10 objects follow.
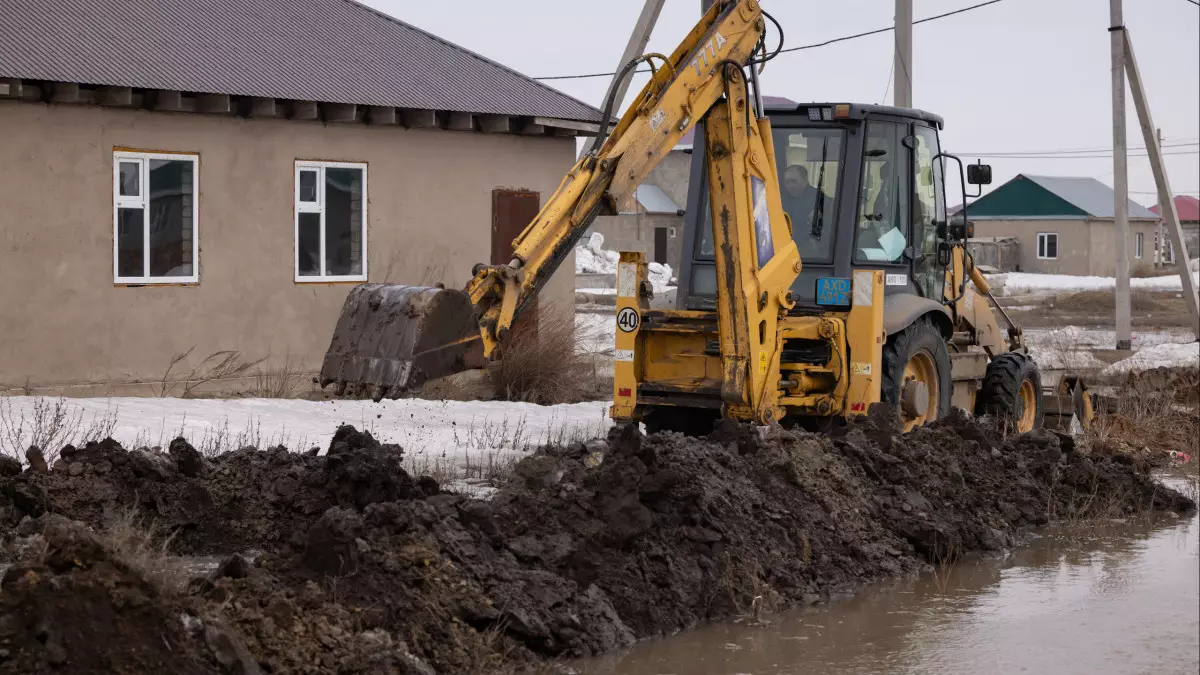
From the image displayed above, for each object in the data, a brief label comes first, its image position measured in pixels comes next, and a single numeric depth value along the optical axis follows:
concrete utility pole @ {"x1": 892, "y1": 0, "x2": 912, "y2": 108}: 20.98
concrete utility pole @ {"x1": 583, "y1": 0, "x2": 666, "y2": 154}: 21.42
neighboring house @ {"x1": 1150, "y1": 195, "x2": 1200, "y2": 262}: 91.19
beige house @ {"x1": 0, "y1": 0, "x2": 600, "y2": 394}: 15.27
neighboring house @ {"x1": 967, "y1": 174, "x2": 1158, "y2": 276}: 66.88
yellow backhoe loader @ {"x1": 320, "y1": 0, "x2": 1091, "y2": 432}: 10.96
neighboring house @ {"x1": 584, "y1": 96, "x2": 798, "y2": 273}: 60.03
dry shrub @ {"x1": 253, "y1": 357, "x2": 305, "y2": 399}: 16.86
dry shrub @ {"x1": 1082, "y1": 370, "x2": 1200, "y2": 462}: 14.16
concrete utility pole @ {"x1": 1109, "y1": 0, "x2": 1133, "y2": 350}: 24.69
